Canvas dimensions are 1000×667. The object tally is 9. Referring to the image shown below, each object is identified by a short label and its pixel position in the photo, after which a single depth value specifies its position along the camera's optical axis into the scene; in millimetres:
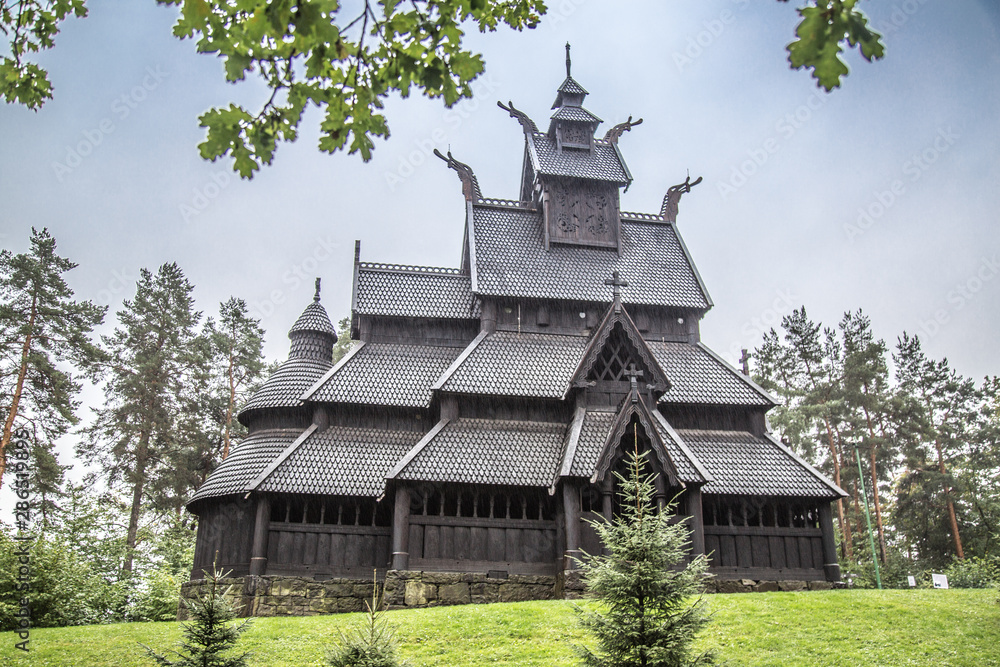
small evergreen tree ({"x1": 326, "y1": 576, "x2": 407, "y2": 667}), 8539
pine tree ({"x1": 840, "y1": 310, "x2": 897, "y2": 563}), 38531
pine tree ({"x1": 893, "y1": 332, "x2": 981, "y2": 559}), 38406
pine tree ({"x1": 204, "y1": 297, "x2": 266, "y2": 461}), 37375
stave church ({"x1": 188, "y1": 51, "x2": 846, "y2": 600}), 18531
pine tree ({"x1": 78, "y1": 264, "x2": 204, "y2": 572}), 32938
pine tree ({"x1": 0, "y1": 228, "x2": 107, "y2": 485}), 26672
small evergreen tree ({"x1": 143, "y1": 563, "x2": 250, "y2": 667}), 9023
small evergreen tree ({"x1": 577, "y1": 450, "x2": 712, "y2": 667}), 8352
